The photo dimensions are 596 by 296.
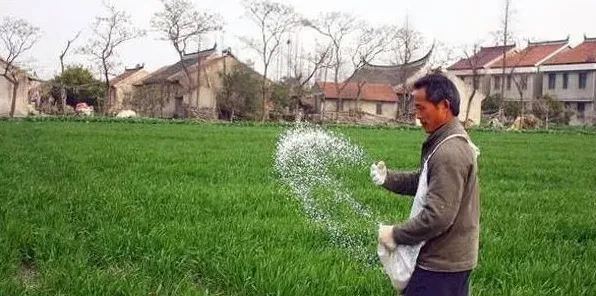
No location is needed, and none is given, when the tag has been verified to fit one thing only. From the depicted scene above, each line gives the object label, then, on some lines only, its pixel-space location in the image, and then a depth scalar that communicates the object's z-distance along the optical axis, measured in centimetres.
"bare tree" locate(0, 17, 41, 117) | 4006
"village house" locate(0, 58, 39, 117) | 4269
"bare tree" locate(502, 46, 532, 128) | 5379
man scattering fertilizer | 283
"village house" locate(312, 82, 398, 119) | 5425
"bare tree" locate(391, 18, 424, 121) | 5209
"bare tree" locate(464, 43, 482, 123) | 4366
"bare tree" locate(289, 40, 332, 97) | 4825
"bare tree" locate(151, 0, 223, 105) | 4641
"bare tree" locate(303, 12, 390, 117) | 5156
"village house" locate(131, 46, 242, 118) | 4688
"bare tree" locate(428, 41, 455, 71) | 5536
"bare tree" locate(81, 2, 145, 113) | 4369
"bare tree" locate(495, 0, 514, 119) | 4966
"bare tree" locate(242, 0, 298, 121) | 4188
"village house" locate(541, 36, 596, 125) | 5025
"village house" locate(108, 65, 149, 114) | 6059
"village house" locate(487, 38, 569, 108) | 5366
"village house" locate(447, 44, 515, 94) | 5750
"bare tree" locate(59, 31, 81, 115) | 4078
